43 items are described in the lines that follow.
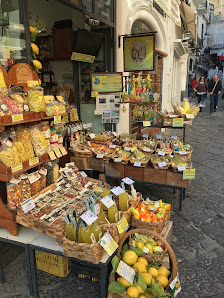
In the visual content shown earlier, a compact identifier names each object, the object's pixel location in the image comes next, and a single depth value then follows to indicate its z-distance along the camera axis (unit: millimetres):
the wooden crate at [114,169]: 4211
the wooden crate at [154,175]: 3936
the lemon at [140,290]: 2025
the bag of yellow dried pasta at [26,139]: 2760
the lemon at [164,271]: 2216
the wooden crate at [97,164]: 4315
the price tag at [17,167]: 2498
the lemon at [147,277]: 2127
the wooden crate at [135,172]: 4066
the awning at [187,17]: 11593
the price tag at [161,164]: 3838
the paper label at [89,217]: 2094
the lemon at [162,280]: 2115
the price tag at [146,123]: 4902
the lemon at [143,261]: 2307
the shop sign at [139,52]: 5270
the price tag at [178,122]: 4805
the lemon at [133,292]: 1977
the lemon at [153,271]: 2203
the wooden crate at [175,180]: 3804
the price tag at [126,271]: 2070
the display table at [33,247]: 2336
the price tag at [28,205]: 2562
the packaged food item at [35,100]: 2764
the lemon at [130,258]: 2275
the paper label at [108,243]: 2100
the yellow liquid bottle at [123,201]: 2756
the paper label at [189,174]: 3719
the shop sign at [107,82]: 5086
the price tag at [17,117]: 2467
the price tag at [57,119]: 3012
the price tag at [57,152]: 3155
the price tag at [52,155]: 3029
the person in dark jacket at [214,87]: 12406
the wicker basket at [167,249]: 2100
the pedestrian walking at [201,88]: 13386
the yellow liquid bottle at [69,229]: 2209
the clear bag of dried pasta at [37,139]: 2887
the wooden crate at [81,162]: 4426
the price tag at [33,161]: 2751
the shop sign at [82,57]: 5486
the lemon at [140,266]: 2221
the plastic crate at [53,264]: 2602
